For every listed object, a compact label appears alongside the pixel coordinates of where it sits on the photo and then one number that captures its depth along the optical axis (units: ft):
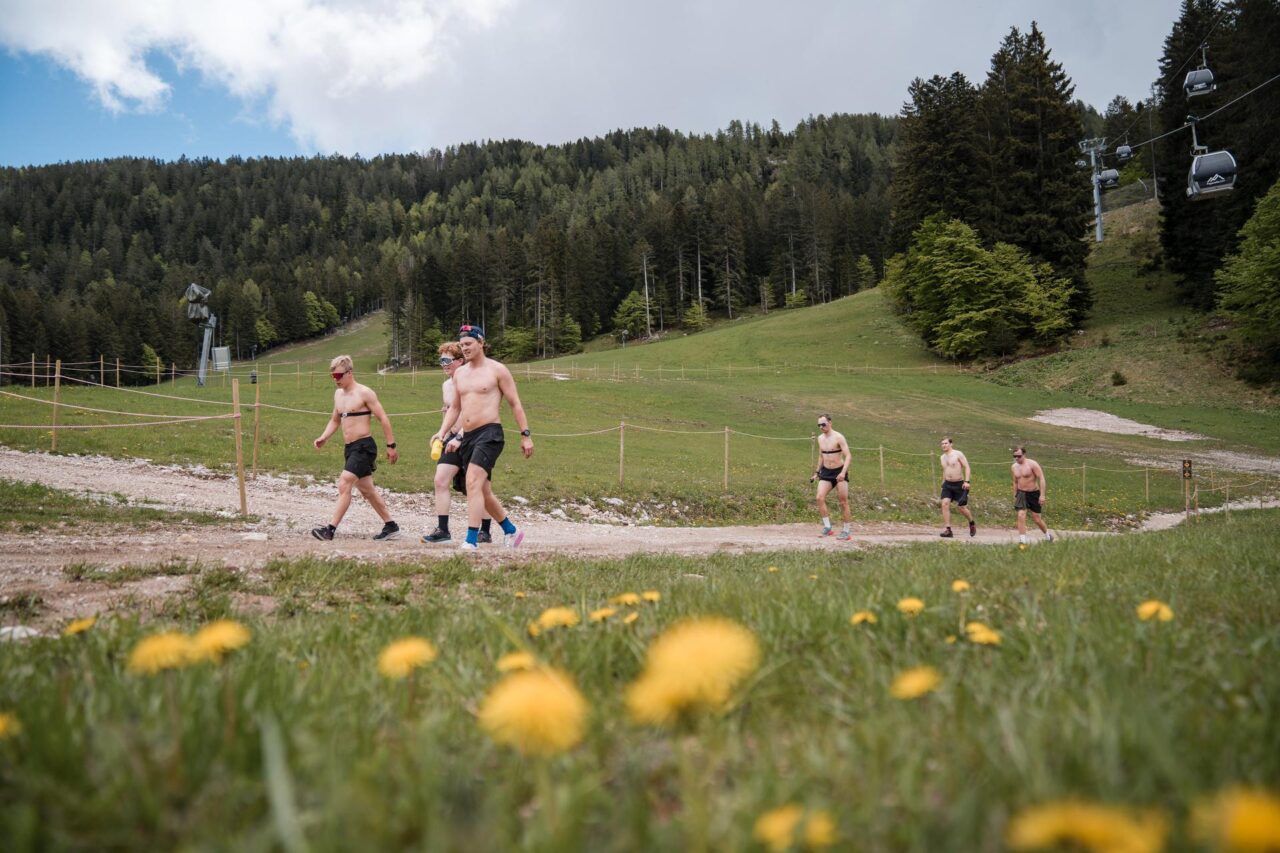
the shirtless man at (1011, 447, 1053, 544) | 47.91
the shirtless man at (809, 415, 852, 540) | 44.37
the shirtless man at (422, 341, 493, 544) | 28.86
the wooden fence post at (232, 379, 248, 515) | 37.24
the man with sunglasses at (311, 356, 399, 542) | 30.50
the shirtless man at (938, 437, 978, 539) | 50.88
